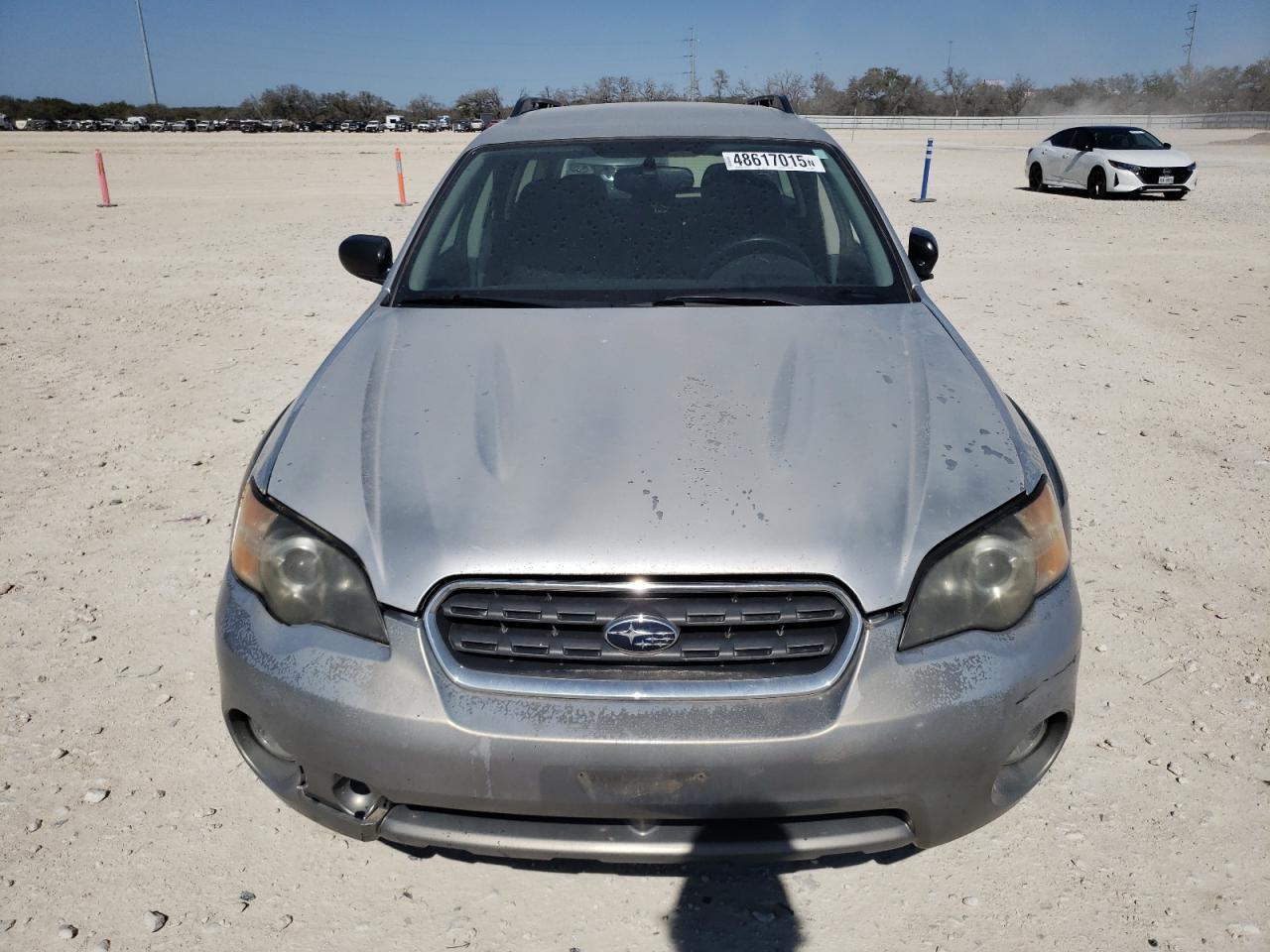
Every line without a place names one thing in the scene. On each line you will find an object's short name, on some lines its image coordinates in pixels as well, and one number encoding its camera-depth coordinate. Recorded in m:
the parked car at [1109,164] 15.79
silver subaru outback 1.69
